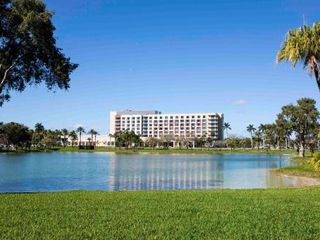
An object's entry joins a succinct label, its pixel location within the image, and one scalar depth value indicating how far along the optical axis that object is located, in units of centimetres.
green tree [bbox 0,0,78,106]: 1818
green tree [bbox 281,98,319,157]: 6998
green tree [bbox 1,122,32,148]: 12820
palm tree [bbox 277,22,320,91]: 2052
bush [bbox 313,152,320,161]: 2724
